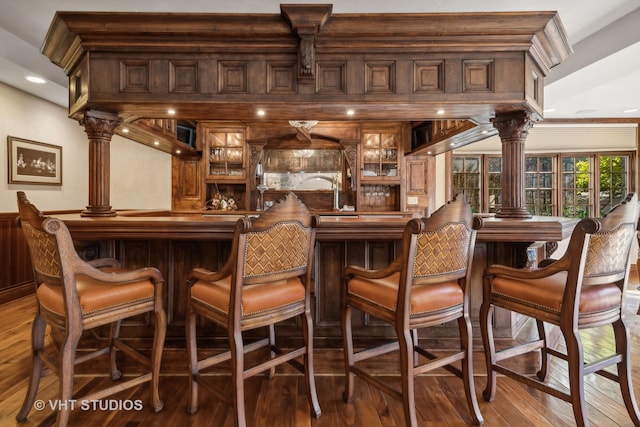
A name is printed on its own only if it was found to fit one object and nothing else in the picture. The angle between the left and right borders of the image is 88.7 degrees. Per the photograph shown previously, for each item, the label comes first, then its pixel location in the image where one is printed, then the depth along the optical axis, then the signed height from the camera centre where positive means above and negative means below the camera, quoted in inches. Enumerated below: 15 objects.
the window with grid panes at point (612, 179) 238.8 +23.5
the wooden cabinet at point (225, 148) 230.1 +45.8
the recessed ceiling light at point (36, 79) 144.4 +60.3
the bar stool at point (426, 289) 58.7 -15.0
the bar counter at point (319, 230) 81.0 -4.2
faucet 232.2 +14.4
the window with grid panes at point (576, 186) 244.8 +19.1
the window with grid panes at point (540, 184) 251.0 +21.4
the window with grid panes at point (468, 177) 256.4 +27.6
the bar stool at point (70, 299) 56.6 -16.3
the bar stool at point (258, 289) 56.9 -14.6
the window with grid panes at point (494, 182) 255.3 +23.4
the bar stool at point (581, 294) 58.9 -16.2
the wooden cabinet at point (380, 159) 233.9 +38.4
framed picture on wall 157.9 +26.8
